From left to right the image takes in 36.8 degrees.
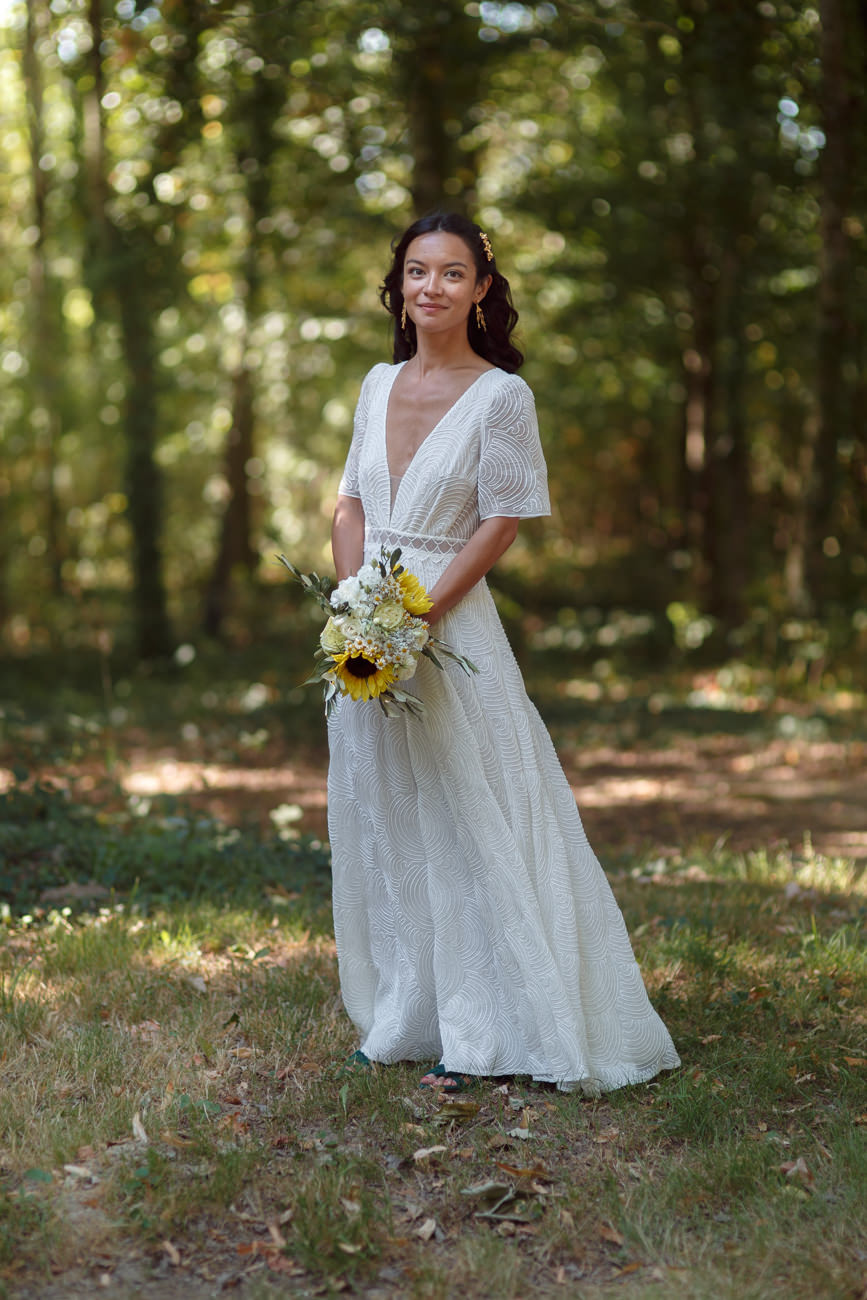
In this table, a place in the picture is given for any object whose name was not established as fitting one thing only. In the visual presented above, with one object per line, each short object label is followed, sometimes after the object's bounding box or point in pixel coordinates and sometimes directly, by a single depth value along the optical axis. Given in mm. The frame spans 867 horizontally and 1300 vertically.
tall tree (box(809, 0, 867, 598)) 10383
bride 3635
